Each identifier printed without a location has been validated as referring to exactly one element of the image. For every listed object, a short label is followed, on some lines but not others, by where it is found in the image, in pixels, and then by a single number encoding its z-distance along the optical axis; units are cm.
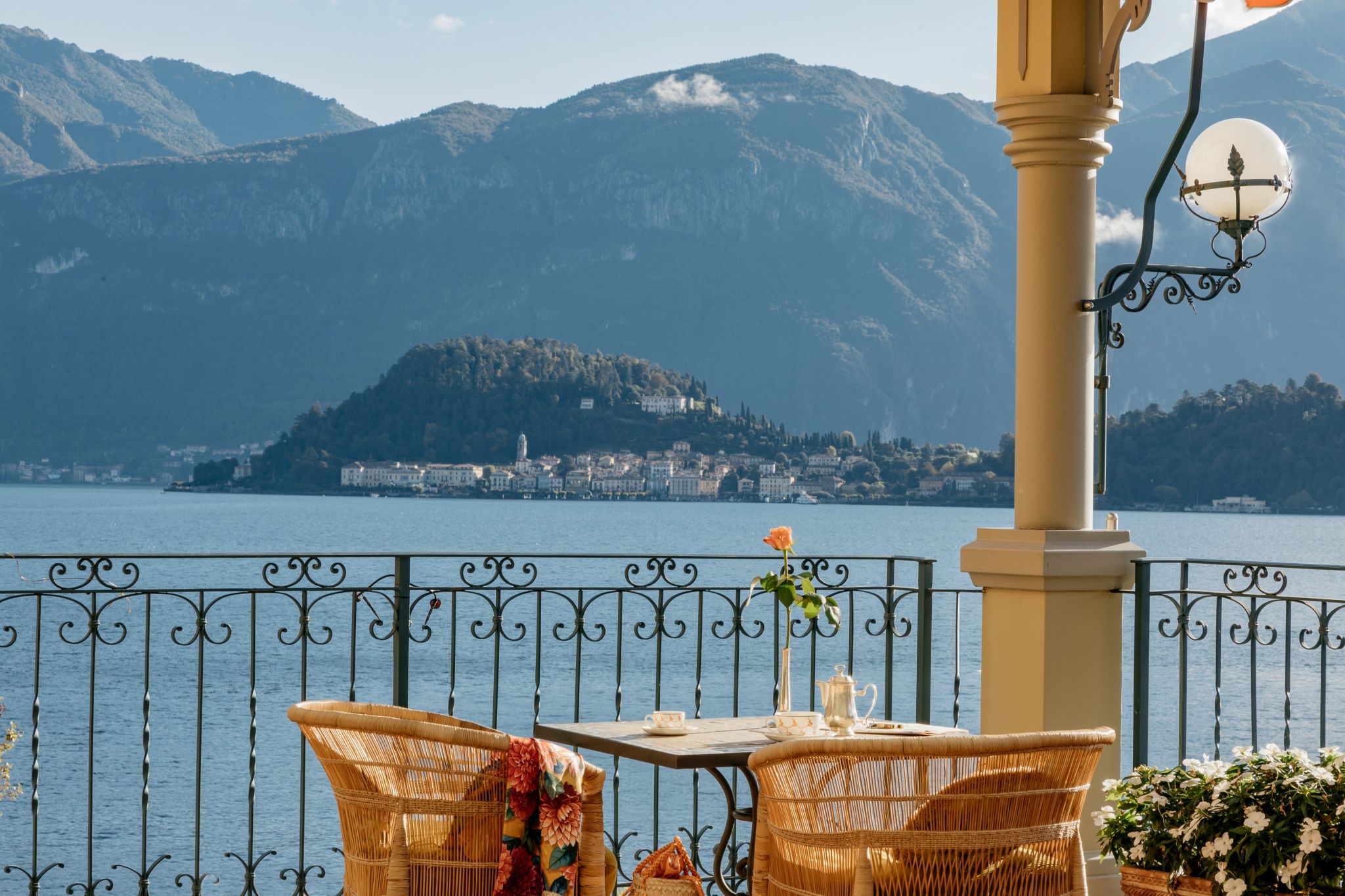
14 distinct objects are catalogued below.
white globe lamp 752
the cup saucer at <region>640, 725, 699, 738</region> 588
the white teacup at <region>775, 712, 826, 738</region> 585
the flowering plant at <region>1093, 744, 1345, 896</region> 497
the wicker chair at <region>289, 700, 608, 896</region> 493
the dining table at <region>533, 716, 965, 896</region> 537
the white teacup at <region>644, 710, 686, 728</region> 590
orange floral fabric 489
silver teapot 580
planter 539
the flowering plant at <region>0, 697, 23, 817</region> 884
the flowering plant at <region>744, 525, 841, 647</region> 606
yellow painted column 679
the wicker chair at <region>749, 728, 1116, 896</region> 460
